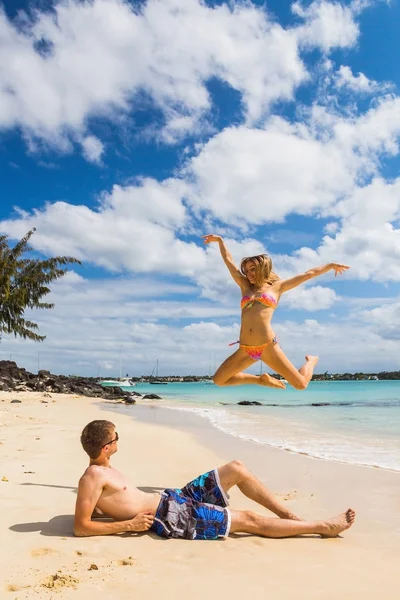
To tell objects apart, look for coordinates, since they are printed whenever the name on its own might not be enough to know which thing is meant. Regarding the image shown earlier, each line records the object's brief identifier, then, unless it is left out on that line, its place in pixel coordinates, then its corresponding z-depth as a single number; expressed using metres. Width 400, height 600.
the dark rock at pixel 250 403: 35.16
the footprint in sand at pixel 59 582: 3.45
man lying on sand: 4.62
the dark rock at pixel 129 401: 32.34
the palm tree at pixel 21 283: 34.38
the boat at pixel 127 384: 129.27
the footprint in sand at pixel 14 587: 3.39
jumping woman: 6.98
